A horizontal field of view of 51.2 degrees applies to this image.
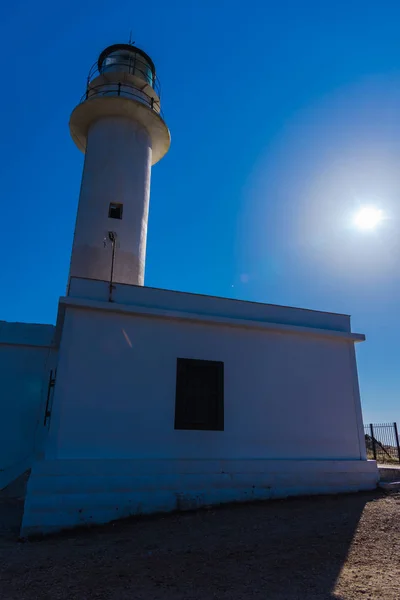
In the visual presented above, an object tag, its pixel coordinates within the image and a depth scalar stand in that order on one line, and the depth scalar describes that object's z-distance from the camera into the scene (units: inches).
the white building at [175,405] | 270.4
